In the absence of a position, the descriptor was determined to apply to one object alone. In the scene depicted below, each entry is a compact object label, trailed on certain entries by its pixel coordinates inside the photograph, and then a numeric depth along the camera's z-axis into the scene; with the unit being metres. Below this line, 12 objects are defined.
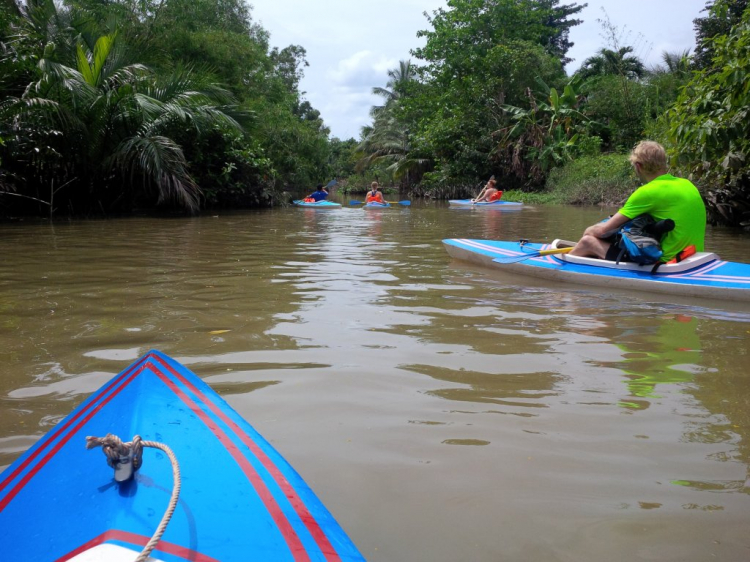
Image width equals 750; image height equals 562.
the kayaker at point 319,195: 21.37
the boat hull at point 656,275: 5.23
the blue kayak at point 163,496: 1.38
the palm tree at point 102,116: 12.87
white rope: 1.50
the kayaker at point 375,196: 20.12
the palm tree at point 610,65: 33.44
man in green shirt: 5.41
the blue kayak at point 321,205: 19.95
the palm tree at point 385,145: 42.57
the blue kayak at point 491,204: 18.80
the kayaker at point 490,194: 20.05
